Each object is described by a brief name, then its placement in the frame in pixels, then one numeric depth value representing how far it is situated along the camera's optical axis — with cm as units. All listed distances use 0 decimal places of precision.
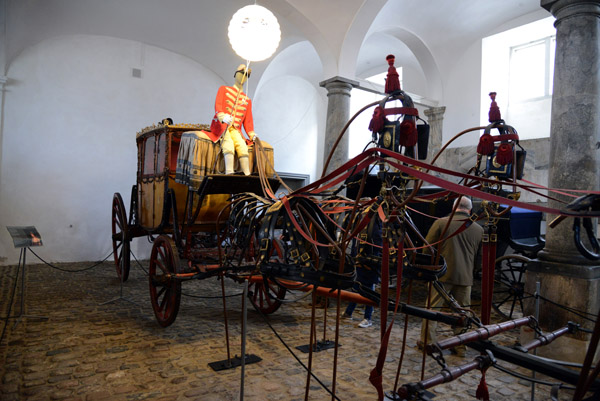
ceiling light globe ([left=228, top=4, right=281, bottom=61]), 503
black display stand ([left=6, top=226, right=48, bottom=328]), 463
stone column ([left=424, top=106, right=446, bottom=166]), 1098
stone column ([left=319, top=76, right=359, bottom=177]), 824
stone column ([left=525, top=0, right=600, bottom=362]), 430
